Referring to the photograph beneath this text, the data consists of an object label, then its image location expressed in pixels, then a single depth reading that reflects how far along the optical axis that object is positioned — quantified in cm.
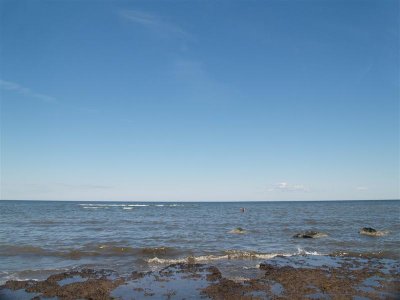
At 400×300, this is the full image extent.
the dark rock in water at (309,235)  2889
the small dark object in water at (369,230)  3102
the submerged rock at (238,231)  3221
